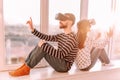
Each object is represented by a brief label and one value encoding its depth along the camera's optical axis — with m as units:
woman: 1.66
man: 1.48
